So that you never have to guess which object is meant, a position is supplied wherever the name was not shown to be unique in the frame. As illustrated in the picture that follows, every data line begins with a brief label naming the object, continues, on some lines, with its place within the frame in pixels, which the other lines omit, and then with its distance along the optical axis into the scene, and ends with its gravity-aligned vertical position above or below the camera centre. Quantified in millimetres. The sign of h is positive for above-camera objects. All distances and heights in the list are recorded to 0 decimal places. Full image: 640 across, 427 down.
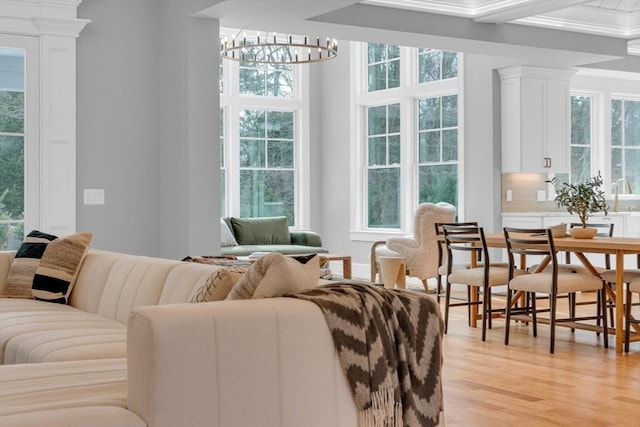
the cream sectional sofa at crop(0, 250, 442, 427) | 2570 -585
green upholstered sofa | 10055 -410
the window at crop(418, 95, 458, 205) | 10031 +614
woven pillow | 3302 -318
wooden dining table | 5945 -348
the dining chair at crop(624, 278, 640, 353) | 6012 -752
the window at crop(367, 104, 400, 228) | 10984 +464
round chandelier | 11180 +2006
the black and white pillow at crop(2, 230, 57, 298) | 5297 -398
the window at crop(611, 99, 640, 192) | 10883 +747
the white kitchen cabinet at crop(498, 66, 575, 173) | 9180 +878
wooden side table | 7773 -544
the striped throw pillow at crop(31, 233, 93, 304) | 5211 -397
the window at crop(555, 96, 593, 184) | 10305 +741
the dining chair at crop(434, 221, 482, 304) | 7305 -546
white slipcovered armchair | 9039 -438
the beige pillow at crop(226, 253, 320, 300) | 3079 -276
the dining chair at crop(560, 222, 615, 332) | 6633 -526
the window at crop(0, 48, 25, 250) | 6445 +416
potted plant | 6566 -26
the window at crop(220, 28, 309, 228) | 11180 +815
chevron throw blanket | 3062 -530
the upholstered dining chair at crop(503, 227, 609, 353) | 6117 -575
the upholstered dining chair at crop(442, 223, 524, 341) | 6633 -560
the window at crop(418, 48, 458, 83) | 9969 +1597
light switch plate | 6613 +57
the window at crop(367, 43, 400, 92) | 10891 +1721
